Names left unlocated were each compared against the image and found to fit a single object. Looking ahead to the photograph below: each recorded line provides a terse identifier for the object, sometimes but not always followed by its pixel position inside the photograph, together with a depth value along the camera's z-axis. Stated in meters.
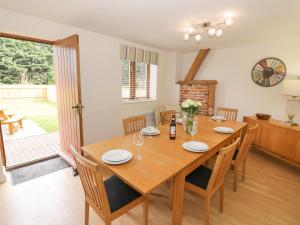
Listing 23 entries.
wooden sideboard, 2.60
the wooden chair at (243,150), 1.95
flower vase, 2.02
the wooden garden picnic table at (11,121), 4.01
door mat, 2.34
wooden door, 2.32
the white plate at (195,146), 1.57
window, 3.87
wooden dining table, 1.15
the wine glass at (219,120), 2.53
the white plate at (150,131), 2.00
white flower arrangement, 1.97
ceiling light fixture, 2.22
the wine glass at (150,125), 2.17
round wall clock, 3.18
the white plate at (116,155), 1.35
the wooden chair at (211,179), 1.42
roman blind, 3.43
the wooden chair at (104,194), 1.11
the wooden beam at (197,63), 4.07
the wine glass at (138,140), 1.49
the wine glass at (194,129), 2.02
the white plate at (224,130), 2.14
